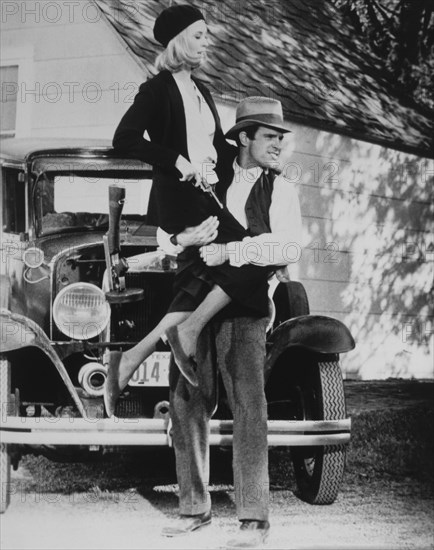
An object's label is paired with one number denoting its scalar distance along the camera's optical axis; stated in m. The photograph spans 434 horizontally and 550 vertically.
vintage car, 2.88
